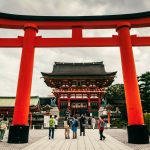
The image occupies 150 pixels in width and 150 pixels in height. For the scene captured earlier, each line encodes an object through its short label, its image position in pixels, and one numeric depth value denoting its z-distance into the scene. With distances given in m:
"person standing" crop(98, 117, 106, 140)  10.01
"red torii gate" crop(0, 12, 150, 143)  8.40
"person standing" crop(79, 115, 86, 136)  12.43
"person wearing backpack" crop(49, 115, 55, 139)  10.62
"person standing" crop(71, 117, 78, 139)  11.27
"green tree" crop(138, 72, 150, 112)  21.67
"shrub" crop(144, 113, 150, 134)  12.90
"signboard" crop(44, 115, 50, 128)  22.64
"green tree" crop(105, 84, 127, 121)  48.41
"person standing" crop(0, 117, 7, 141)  9.88
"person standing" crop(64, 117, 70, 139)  11.25
